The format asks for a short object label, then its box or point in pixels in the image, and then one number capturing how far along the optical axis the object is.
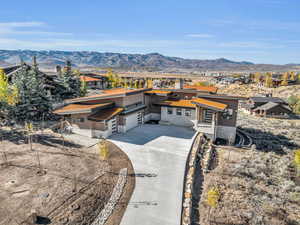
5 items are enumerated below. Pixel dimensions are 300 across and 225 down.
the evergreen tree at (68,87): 34.44
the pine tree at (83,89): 35.45
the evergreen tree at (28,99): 25.11
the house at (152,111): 20.48
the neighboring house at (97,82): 59.24
